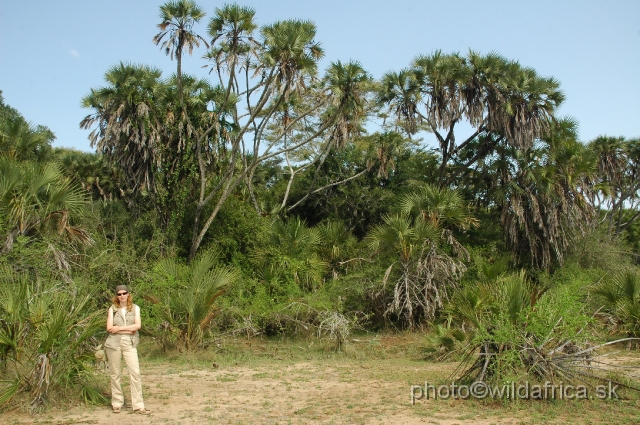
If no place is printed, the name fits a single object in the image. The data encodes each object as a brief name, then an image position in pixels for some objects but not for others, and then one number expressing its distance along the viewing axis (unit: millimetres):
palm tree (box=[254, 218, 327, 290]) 17578
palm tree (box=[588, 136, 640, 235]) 29266
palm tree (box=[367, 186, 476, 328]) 16219
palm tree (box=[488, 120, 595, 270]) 19922
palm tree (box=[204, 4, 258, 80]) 18359
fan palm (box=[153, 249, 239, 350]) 12266
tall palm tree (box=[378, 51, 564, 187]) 20406
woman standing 7559
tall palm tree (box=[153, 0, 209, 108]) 18172
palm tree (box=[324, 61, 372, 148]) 19328
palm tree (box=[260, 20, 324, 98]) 18062
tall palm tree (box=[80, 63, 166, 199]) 19453
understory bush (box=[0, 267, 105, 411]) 7332
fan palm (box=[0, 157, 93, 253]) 11539
